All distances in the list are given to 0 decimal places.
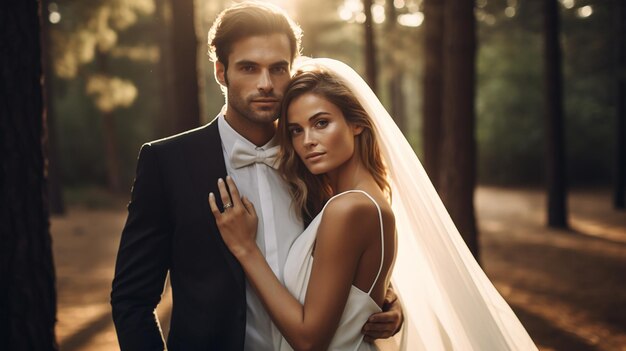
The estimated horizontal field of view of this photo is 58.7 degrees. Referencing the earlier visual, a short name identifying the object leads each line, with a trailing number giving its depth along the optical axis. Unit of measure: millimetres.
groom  2549
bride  2580
